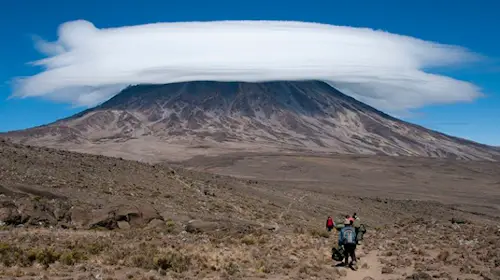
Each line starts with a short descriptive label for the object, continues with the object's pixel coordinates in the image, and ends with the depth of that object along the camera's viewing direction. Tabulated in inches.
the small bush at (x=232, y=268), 551.8
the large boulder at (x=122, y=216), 890.1
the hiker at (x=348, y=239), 609.3
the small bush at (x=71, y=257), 543.8
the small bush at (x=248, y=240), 795.4
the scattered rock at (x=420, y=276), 526.0
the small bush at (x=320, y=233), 993.7
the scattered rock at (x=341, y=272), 588.1
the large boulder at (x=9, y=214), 810.5
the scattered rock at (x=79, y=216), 893.5
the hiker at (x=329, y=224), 1081.4
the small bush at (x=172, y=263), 548.4
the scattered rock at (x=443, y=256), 645.3
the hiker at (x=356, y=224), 659.9
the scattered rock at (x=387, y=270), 592.0
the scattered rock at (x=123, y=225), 894.4
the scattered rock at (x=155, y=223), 923.4
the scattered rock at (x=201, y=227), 894.4
